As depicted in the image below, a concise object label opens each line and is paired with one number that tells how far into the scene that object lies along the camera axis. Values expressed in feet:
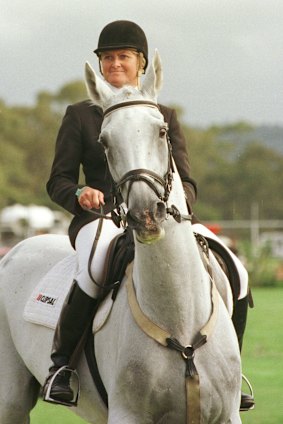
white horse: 36.32
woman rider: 44.08
